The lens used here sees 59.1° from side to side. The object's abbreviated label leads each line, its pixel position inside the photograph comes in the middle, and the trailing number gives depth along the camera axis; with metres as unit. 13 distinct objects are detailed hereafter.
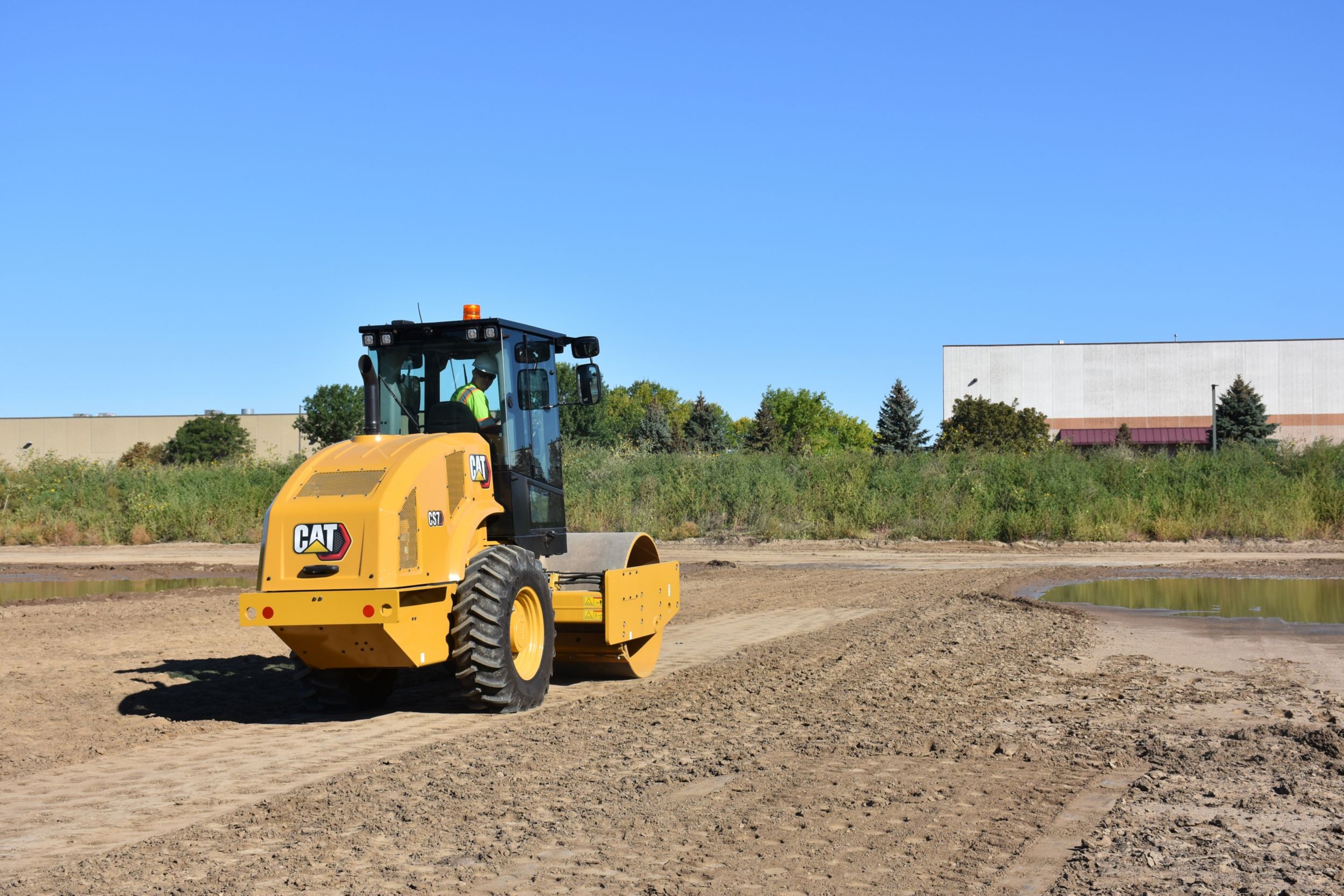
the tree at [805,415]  113.31
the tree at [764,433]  73.94
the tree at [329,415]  60.56
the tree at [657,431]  79.44
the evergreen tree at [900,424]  66.94
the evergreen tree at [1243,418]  64.31
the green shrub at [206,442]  83.44
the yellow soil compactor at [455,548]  8.05
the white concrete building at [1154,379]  73.94
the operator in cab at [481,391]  9.72
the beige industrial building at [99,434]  92.88
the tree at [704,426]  81.12
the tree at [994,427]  66.19
